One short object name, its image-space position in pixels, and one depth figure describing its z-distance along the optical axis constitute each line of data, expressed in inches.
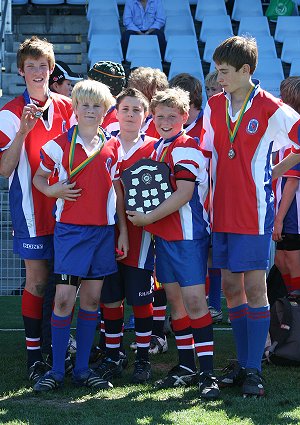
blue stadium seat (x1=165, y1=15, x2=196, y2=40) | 480.1
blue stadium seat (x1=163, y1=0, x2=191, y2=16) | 487.8
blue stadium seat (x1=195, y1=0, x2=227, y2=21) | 494.0
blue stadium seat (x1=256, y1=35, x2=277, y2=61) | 462.9
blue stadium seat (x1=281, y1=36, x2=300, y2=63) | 470.6
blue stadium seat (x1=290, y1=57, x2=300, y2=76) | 444.8
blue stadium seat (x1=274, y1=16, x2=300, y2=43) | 478.9
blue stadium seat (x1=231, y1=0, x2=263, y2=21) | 500.1
